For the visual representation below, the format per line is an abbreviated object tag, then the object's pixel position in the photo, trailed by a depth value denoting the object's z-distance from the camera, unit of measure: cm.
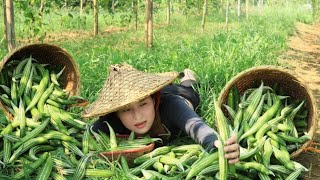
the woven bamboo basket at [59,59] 436
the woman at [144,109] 302
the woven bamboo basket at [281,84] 339
